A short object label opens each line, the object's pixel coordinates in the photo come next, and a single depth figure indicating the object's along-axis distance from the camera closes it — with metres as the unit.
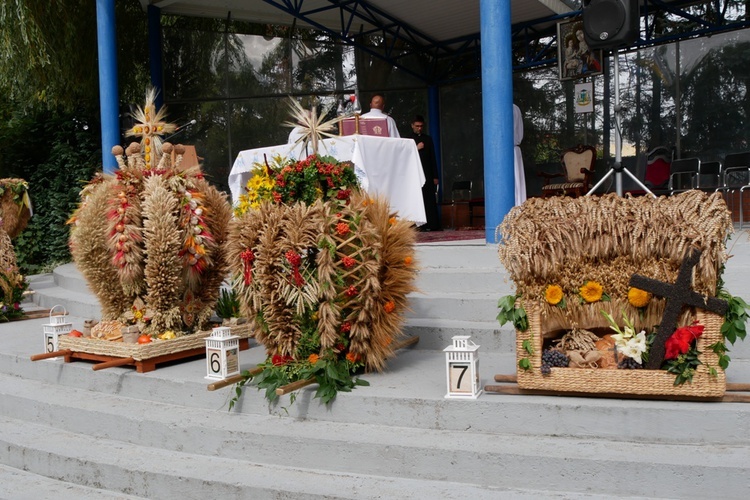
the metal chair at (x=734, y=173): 9.16
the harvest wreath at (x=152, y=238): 4.83
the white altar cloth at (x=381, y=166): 6.52
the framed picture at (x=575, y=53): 11.20
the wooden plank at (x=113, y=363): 4.75
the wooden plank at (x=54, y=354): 5.15
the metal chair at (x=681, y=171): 9.37
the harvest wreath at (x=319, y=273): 4.10
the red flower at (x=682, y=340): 3.45
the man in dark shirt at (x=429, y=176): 10.55
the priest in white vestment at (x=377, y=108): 8.20
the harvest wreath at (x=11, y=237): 7.40
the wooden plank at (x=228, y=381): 4.14
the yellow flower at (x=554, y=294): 3.72
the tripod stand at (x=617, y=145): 6.02
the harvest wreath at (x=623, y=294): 3.46
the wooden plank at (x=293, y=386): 3.92
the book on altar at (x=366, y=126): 6.95
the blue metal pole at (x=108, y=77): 9.04
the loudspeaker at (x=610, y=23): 6.32
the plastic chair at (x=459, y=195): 12.48
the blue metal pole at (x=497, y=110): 6.50
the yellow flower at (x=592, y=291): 3.74
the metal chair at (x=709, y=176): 9.43
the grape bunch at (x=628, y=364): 3.59
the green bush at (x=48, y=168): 11.62
